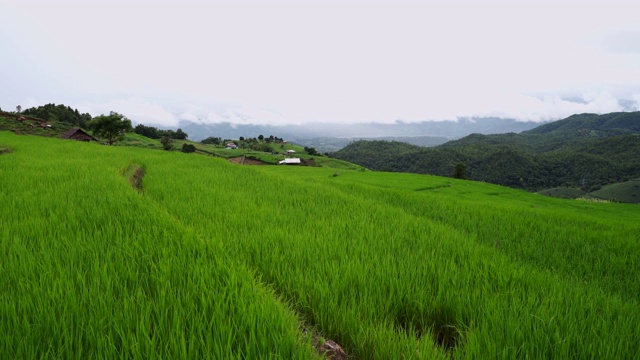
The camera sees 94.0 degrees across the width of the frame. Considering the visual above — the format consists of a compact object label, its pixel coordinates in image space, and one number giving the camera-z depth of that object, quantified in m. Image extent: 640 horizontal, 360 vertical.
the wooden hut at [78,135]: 48.57
